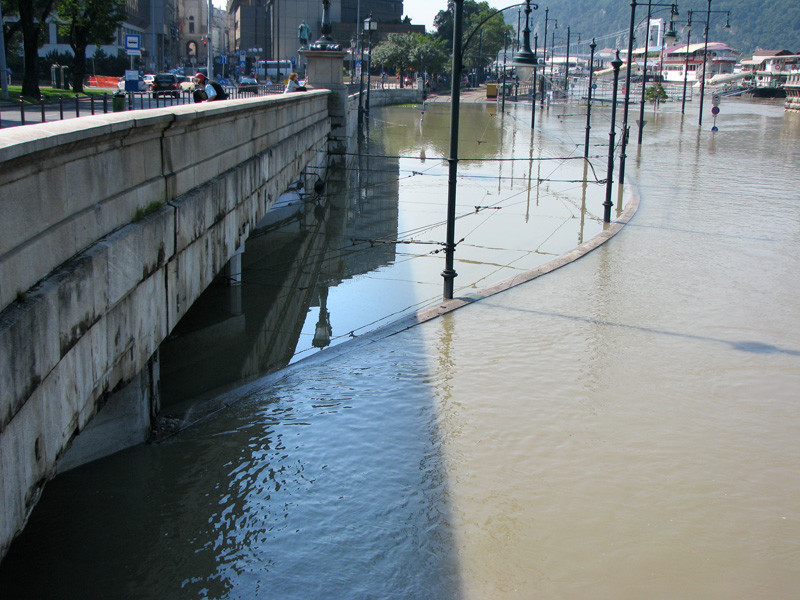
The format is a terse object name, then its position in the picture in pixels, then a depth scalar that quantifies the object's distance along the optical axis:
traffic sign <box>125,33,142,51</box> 47.44
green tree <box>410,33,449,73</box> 106.25
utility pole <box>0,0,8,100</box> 32.21
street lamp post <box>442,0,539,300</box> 12.39
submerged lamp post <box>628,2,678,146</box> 38.83
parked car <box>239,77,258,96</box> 40.47
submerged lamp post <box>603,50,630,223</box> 20.11
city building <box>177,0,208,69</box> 150.66
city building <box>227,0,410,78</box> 115.44
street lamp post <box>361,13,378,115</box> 53.53
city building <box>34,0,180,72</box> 73.25
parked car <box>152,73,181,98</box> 40.49
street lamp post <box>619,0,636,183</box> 22.14
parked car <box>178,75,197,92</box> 54.38
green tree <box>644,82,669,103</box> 77.71
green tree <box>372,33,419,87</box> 107.25
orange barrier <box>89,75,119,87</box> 54.84
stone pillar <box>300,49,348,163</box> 33.69
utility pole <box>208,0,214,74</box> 42.11
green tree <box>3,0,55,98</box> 31.97
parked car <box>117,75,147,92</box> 40.69
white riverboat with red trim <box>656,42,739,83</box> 155.50
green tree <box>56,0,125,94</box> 39.81
